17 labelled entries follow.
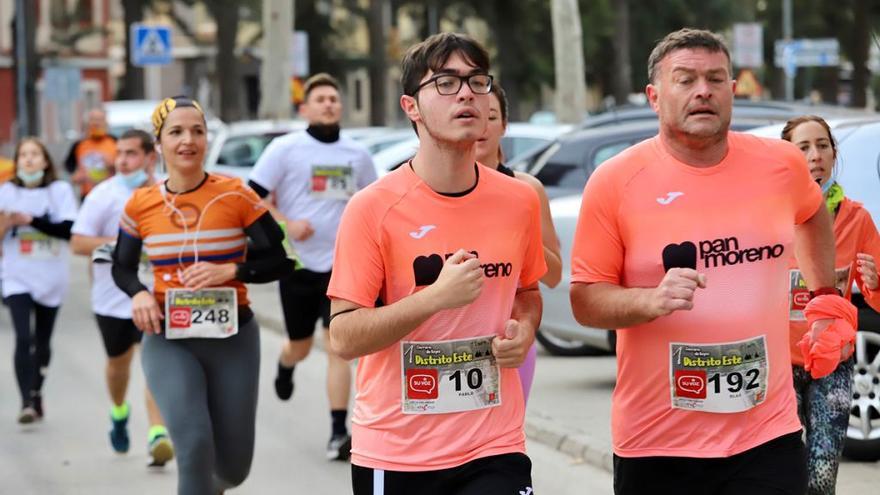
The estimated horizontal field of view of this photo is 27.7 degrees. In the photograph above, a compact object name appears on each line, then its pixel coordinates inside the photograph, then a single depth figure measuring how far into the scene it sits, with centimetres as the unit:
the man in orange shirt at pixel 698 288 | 464
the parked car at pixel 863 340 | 838
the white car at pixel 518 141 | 1680
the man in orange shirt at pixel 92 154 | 1912
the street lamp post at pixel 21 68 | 3422
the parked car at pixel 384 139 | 2227
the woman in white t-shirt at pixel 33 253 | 1110
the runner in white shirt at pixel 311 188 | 1002
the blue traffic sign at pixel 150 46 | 2919
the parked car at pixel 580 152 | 1191
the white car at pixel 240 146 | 2123
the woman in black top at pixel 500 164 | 676
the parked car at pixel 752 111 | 1529
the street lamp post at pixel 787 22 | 4065
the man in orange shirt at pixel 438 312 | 459
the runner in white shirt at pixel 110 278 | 954
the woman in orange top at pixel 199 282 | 685
